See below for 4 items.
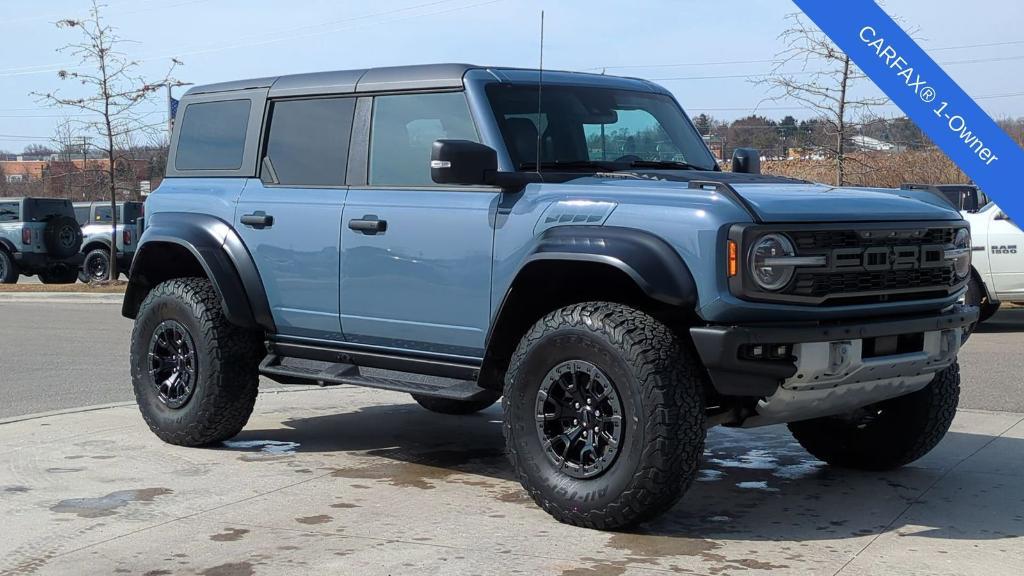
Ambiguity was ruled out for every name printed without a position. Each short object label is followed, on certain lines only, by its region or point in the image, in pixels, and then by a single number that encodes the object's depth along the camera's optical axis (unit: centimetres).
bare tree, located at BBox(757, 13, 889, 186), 1961
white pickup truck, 1415
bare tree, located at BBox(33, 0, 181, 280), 2631
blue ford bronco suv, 535
